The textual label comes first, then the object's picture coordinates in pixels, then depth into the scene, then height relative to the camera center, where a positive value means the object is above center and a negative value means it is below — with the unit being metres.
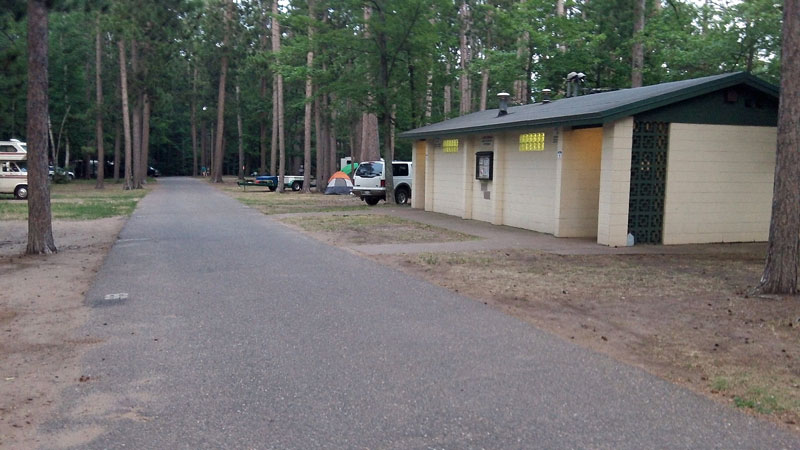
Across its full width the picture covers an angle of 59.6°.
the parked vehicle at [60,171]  47.34 -0.54
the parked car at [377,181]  28.64 -0.49
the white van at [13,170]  31.61 -0.33
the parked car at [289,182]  43.97 -0.88
